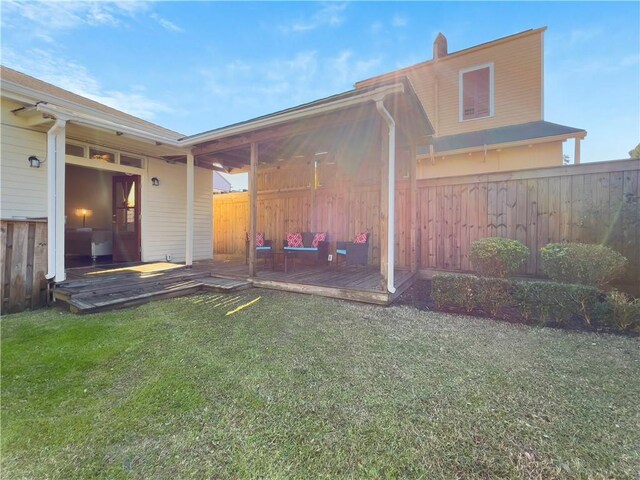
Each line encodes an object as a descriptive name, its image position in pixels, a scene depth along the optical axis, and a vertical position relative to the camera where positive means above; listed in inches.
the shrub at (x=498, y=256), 169.9 -9.3
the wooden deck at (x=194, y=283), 164.4 -29.9
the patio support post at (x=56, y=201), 168.4 +21.5
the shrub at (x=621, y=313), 124.8 -31.7
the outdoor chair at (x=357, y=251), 238.5 -10.0
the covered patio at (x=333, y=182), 166.2 +55.0
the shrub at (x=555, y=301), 133.0 -28.8
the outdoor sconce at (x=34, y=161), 194.9 +52.3
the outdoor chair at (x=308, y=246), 254.4 -6.1
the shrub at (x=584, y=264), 144.2 -11.6
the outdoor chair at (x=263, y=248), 265.3 -8.4
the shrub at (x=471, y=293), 148.6 -28.4
